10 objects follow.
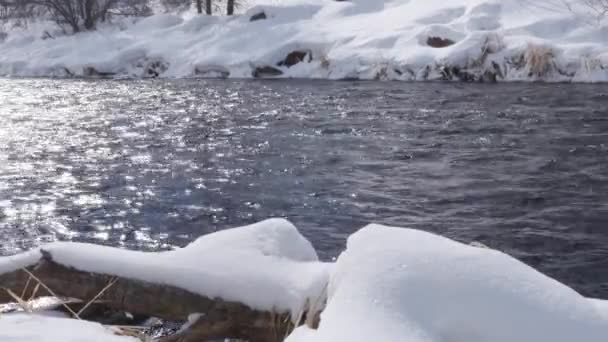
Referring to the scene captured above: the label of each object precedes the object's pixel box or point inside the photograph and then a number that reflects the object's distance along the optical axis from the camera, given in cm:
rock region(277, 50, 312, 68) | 2300
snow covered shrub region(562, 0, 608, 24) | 2089
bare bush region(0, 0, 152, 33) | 3366
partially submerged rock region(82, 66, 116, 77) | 2546
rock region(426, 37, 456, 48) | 2105
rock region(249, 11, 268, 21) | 2836
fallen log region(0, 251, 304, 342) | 360
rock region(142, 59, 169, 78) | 2494
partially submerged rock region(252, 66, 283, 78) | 2280
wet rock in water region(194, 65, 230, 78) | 2353
